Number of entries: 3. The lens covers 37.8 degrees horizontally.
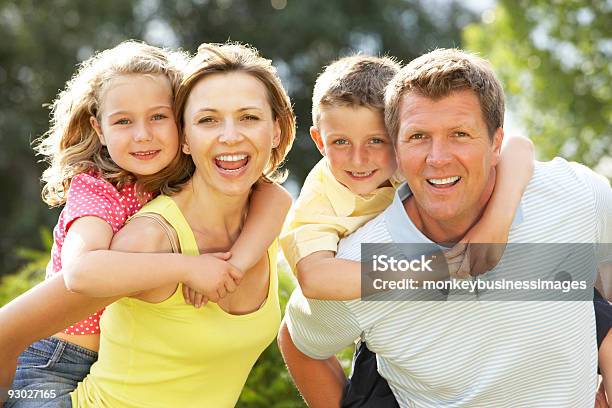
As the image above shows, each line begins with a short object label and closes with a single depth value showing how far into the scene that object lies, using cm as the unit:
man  304
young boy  324
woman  316
